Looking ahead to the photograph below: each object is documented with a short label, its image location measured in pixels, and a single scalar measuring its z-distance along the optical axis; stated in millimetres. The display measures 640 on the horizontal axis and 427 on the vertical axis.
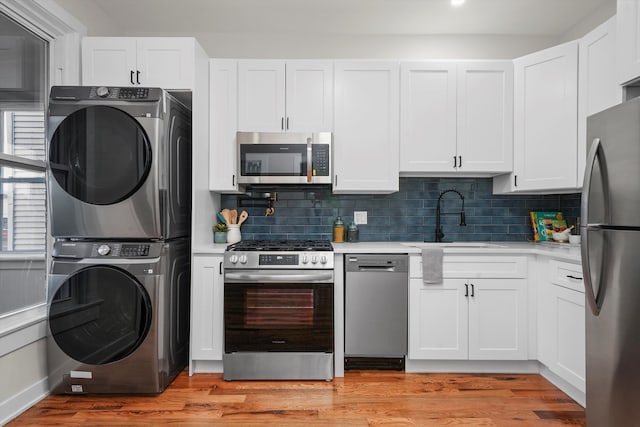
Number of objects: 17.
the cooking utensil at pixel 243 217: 3180
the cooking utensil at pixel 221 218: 3213
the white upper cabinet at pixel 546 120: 2639
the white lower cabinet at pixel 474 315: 2678
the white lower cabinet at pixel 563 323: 2232
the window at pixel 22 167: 2188
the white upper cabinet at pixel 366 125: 2949
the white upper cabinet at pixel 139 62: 2670
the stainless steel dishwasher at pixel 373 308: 2668
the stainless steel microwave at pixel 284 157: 2867
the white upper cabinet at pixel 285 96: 2928
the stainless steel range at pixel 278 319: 2572
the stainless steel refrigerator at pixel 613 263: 1457
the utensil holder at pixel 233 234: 3049
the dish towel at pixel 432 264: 2682
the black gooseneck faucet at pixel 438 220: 3203
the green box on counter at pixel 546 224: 3164
